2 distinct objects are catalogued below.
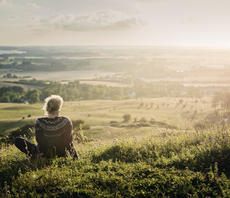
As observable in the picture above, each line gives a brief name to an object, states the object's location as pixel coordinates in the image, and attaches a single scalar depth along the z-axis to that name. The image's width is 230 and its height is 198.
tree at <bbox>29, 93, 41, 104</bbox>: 91.56
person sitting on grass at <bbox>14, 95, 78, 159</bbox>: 5.37
